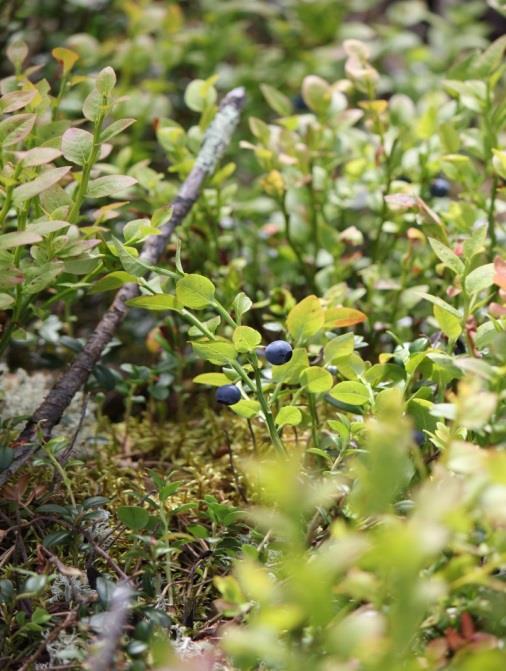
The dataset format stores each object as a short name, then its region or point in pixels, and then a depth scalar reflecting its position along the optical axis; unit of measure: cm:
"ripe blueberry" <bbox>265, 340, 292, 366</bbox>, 62
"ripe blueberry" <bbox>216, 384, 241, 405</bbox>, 63
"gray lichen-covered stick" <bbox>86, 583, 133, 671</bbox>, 56
